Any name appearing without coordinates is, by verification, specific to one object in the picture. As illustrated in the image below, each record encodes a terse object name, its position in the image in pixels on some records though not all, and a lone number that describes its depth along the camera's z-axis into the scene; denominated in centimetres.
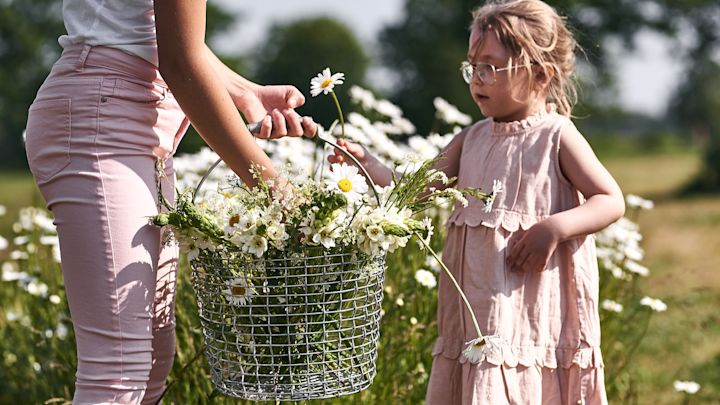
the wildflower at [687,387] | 360
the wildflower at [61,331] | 350
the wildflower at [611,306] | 364
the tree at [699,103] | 4770
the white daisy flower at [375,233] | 194
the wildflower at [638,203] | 407
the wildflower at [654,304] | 362
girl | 252
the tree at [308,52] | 5288
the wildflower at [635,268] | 381
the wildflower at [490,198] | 216
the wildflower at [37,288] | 372
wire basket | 199
